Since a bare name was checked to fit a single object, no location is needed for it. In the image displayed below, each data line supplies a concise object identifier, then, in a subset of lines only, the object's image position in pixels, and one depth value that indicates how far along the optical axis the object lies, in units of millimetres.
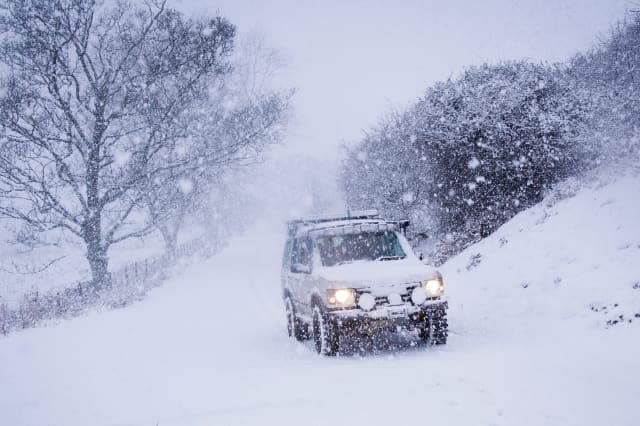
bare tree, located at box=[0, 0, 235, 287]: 16188
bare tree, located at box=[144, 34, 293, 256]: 18797
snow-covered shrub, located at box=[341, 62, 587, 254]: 17344
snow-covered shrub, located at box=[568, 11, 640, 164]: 16234
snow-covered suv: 7902
